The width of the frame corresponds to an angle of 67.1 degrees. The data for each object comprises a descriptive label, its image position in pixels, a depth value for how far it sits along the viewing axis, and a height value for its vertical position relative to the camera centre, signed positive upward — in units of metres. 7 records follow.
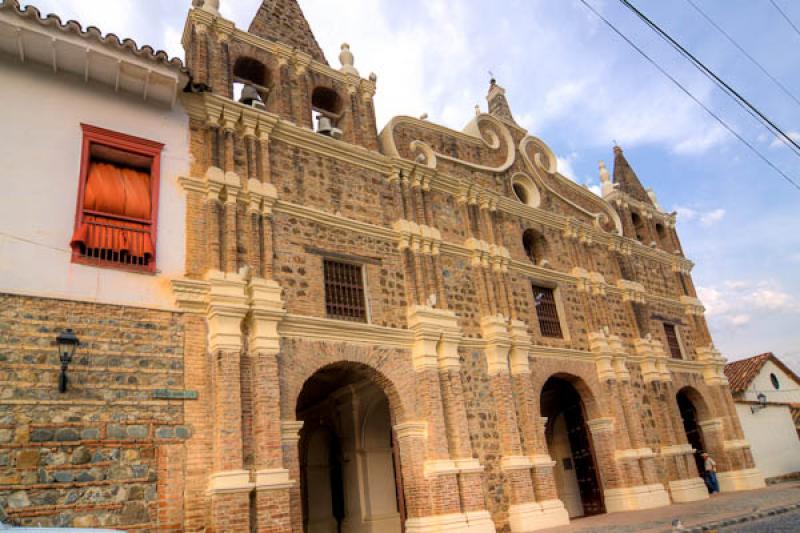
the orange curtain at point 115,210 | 10.09 +5.21
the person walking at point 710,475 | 19.59 -0.43
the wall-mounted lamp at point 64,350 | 8.82 +2.59
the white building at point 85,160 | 9.57 +6.11
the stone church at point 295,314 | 9.23 +3.61
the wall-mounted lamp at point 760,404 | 24.35 +1.90
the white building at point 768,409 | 23.88 +1.70
